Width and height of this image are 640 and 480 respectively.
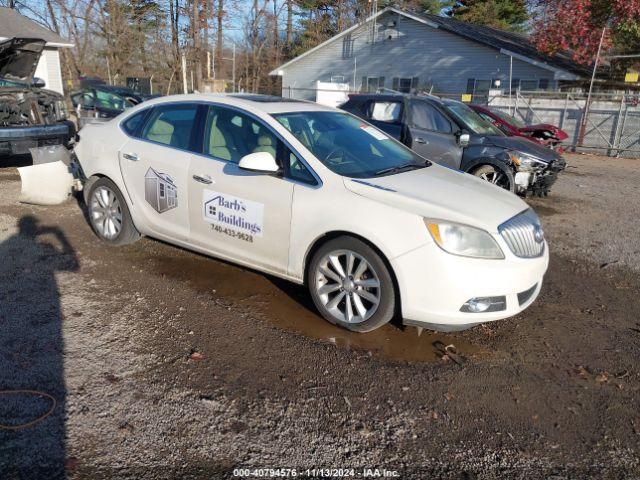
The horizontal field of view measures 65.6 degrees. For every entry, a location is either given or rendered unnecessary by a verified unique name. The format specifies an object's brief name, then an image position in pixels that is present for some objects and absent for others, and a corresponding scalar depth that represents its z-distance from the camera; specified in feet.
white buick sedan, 10.89
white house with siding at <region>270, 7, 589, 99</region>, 75.20
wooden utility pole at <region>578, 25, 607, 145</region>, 55.31
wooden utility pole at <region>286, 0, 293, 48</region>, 138.51
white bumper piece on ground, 22.74
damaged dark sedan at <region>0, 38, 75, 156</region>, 26.73
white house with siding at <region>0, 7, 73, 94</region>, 66.38
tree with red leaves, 61.77
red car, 36.22
